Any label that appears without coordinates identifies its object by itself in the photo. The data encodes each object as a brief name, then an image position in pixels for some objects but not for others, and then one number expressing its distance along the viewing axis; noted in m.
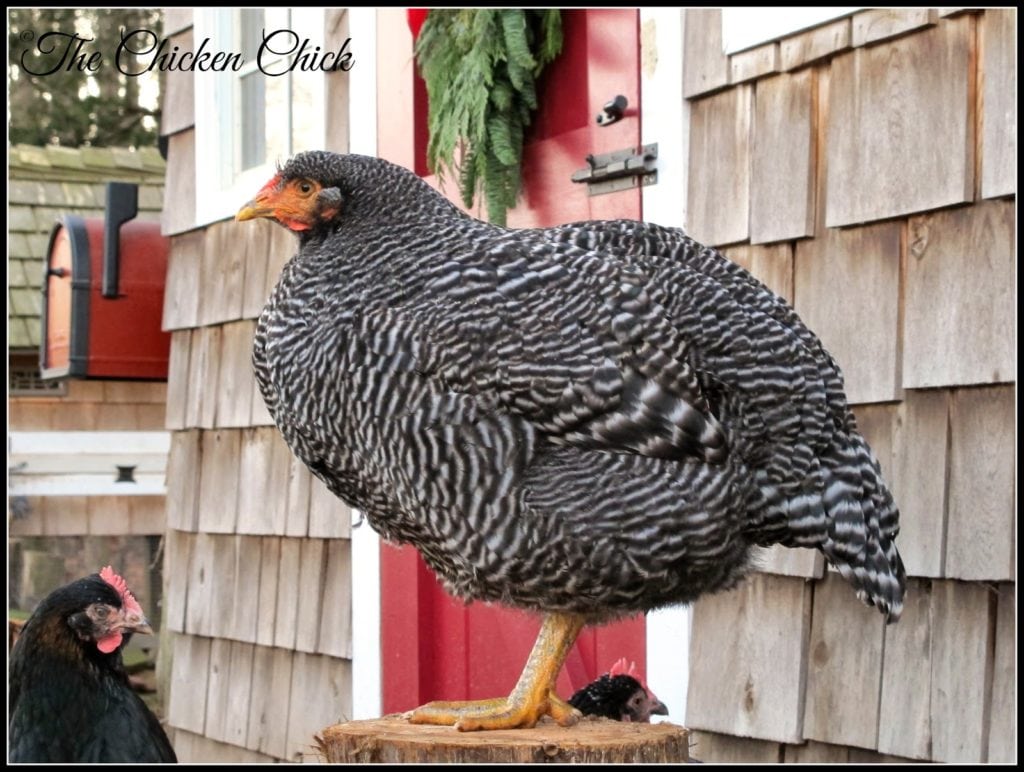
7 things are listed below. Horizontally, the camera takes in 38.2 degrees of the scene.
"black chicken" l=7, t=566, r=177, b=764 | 3.18
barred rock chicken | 2.65
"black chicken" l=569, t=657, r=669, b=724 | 3.57
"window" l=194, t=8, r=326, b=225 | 5.55
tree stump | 2.64
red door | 4.16
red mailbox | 6.20
